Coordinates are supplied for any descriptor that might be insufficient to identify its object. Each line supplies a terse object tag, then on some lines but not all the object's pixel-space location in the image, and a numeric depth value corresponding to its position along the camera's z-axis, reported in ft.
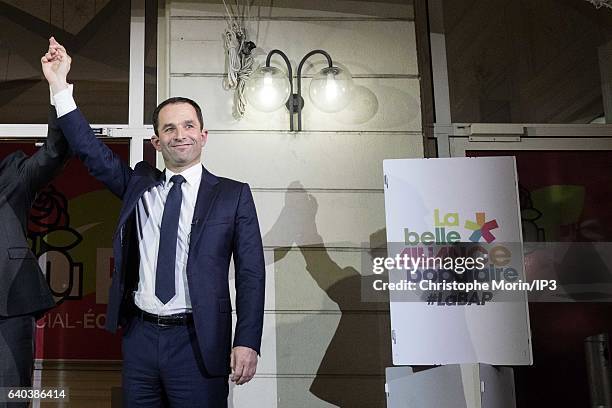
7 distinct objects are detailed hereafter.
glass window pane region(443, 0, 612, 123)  11.09
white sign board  8.57
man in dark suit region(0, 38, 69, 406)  7.63
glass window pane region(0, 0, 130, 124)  10.54
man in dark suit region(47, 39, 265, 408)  6.52
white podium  8.52
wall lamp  10.17
